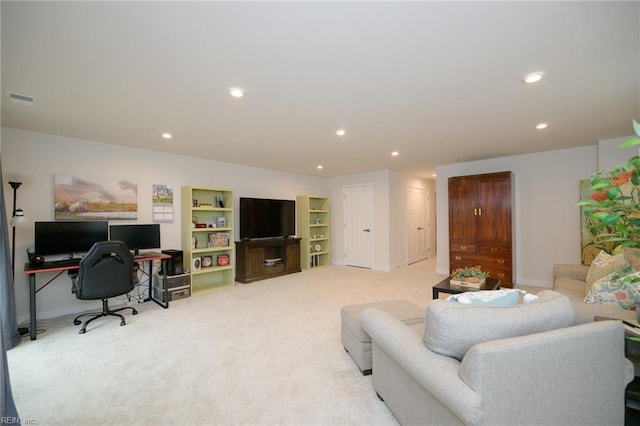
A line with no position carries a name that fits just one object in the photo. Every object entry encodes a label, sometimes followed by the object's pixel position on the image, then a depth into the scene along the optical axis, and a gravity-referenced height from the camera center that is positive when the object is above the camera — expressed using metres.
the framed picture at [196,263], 4.74 -0.83
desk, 2.87 -0.71
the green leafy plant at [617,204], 0.98 +0.02
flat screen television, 5.52 -0.07
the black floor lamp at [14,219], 3.06 +0.00
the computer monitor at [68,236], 3.28 -0.22
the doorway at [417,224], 7.25 -0.34
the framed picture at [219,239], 5.10 -0.45
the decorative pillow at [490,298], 1.62 -0.53
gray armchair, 1.11 -0.71
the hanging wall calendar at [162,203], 4.54 +0.23
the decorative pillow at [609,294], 2.10 -0.68
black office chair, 3.04 -0.65
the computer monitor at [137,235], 3.87 -0.27
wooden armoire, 4.61 -0.22
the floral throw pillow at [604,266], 2.51 -0.55
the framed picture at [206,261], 4.96 -0.83
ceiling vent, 2.46 +1.11
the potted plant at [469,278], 3.17 -0.80
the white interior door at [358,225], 6.76 -0.31
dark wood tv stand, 5.30 -0.92
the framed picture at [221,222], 5.25 -0.13
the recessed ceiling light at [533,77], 2.16 +1.07
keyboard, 3.12 -0.53
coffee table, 3.05 -0.88
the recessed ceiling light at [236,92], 2.38 +1.09
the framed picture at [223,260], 5.10 -0.84
